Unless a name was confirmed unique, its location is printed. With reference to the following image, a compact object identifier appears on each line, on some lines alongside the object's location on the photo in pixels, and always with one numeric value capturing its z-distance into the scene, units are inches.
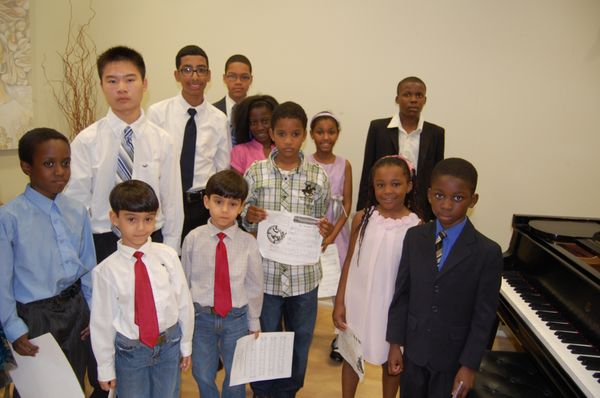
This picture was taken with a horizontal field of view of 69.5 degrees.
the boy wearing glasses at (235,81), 121.5
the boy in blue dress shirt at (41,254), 64.4
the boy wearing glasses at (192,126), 104.0
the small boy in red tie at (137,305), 65.6
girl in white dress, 78.1
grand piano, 64.1
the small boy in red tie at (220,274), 76.3
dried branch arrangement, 161.0
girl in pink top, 105.4
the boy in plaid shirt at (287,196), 85.5
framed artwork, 132.9
